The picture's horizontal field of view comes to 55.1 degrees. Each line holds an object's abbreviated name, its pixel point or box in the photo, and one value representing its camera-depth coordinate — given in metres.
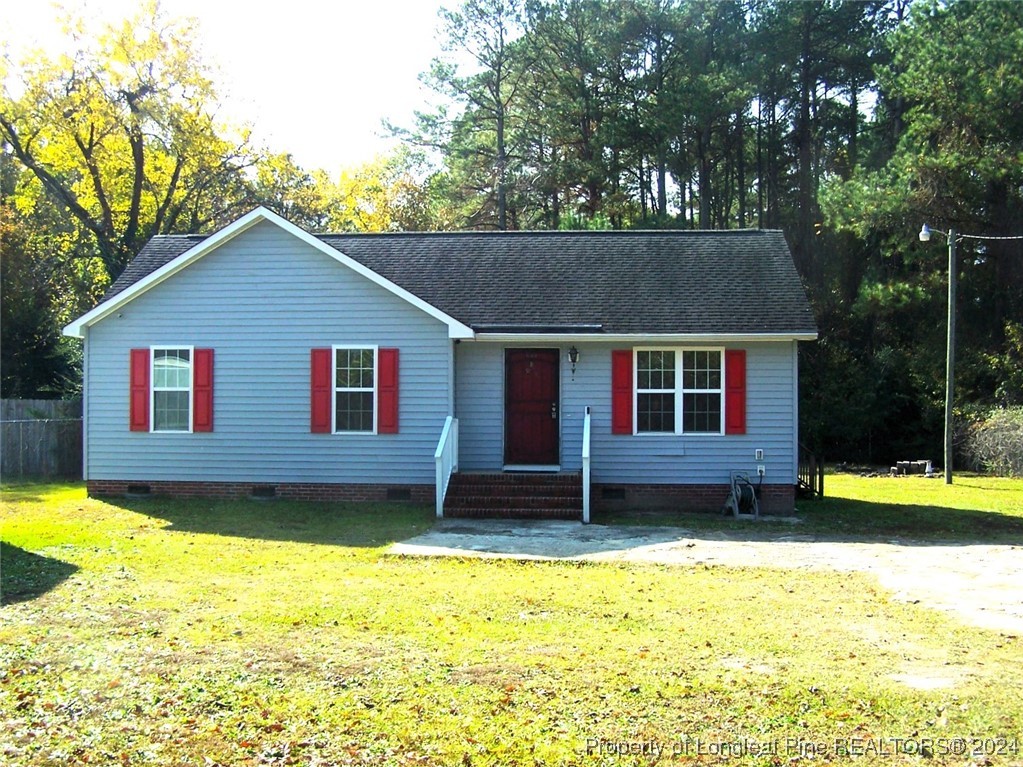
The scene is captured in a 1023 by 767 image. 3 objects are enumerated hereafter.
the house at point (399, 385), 15.70
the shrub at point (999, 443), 24.45
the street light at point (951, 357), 22.50
